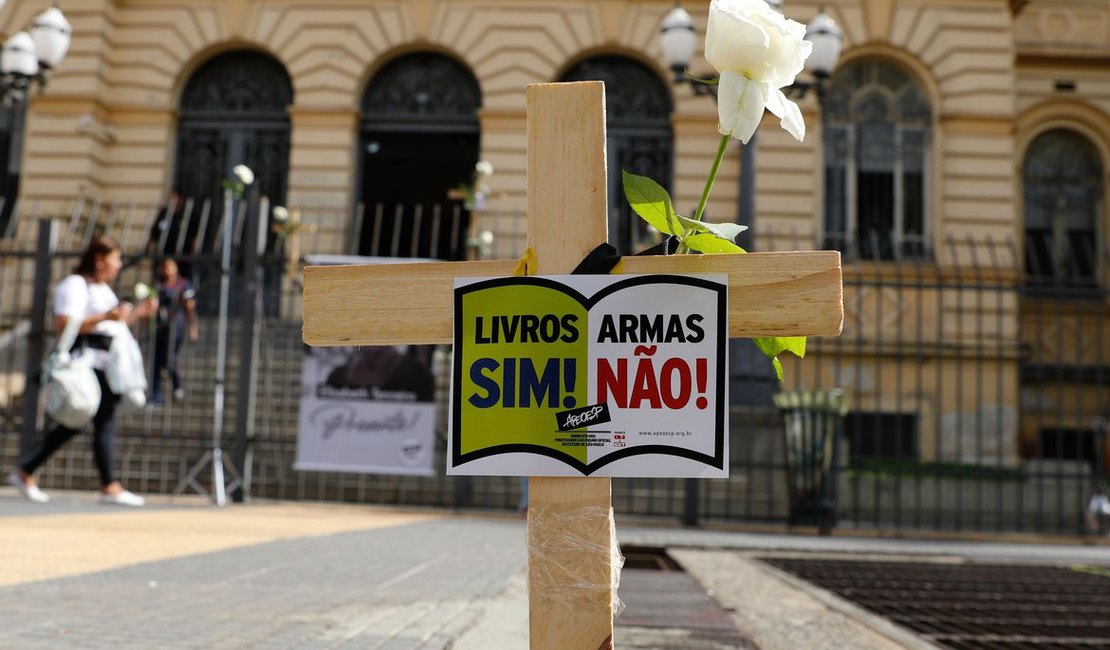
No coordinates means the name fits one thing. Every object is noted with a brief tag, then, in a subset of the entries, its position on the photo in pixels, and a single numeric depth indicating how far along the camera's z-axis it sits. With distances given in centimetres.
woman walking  885
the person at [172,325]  1369
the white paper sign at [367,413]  1166
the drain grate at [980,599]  462
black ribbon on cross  210
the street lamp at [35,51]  1271
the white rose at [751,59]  198
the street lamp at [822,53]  1228
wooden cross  204
